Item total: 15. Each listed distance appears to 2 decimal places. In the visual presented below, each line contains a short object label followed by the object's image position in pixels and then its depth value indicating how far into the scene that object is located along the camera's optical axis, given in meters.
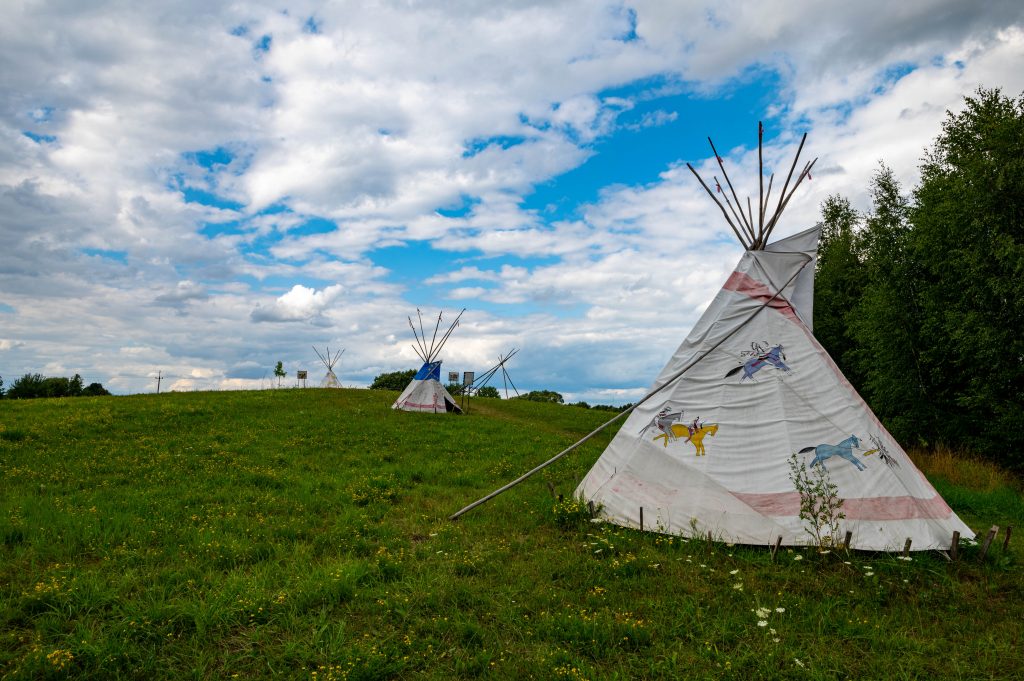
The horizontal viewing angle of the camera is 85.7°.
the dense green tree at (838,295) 25.50
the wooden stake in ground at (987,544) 6.29
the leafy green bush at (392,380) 50.76
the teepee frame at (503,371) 29.39
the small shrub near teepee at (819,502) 6.41
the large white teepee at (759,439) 6.87
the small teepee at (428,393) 24.20
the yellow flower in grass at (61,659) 4.28
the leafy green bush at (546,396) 40.50
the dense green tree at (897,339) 19.02
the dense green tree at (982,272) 14.61
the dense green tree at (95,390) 36.31
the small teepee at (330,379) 40.88
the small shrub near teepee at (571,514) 7.78
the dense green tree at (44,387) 36.41
